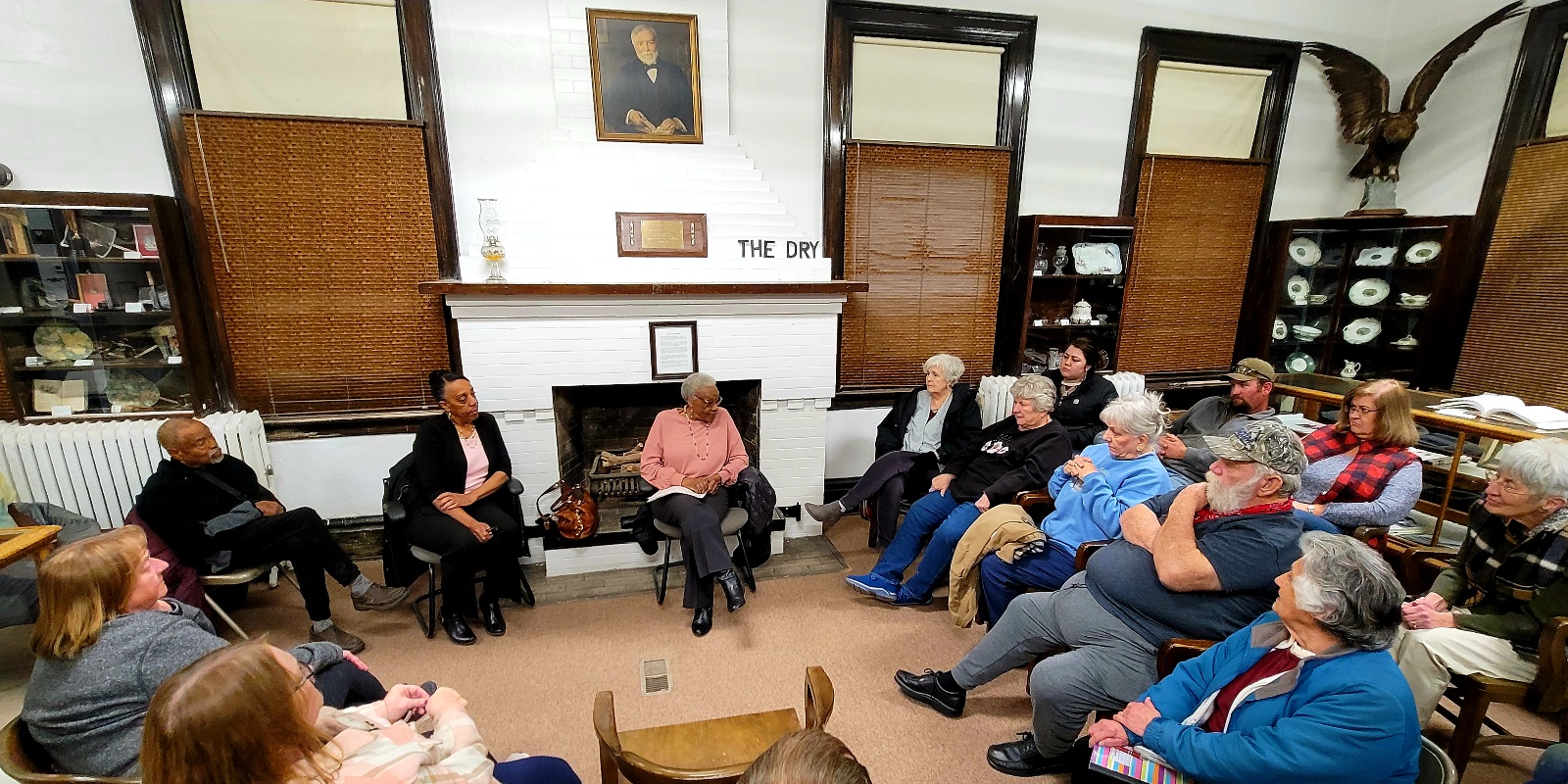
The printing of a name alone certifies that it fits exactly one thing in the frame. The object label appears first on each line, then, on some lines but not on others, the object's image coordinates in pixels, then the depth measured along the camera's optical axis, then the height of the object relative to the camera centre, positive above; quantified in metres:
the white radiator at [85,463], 2.66 -0.92
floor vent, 2.31 -1.61
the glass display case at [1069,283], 3.79 -0.11
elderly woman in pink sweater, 2.67 -1.02
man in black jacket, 2.30 -1.07
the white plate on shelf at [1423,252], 3.71 +0.12
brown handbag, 3.01 -1.27
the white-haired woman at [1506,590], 1.65 -0.90
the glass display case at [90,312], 2.73 -0.25
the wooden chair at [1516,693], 1.58 -1.16
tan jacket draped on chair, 2.32 -1.09
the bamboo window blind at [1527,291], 3.27 -0.11
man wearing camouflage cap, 1.62 -0.91
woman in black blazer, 2.57 -1.10
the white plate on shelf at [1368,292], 3.96 -0.14
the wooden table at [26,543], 1.84 -0.91
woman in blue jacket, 1.15 -0.85
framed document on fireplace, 3.18 -0.45
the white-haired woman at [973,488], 2.74 -1.05
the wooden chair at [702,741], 1.11 -1.12
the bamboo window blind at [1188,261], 3.94 +0.05
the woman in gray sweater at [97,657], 1.26 -0.86
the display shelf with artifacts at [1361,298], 3.74 -0.18
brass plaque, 3.14 +0.14
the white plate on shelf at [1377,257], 3.87 +0.09
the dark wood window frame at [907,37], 3.36 +1.23
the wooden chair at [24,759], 1.15 -0.98
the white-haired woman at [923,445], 3.29 -1.01
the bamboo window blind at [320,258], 2.88 +0.01
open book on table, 2.23 -0.54
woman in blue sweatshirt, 2.20 -0.84
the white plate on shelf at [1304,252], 4.10 +0.12
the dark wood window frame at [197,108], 2.71 +0.67
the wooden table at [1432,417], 2.23 -0.60
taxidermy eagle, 3.74 +1.04
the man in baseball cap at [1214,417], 2.90 -0.79
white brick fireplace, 3.01 -0.45
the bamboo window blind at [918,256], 3.56 +0.06
